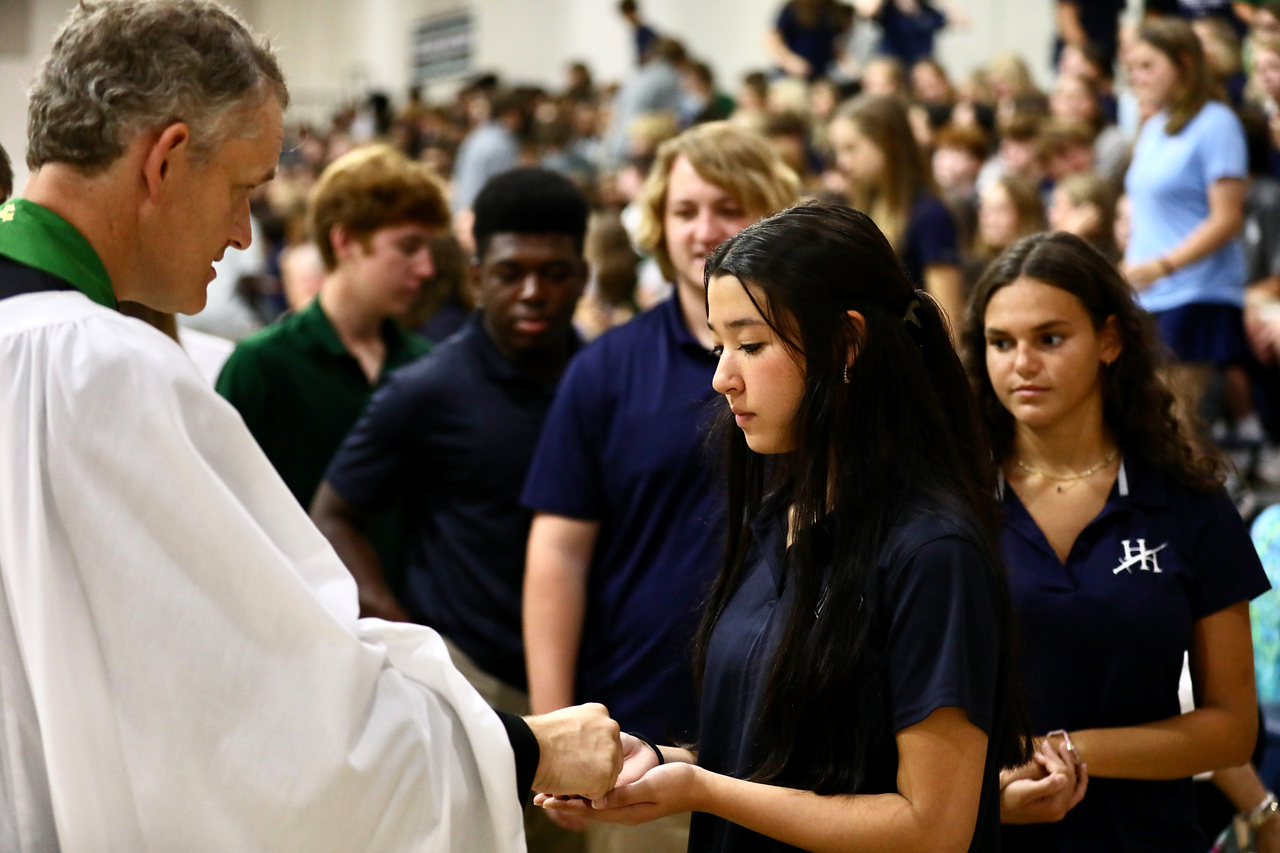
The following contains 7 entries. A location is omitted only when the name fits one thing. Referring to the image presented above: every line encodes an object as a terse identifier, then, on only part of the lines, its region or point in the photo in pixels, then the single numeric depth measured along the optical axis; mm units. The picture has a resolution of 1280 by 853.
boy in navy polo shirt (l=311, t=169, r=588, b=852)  3061
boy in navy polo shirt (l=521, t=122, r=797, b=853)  2730
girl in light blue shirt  5289
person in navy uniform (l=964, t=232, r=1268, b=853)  2227
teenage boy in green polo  3498
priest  1533
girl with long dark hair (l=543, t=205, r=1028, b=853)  1682
